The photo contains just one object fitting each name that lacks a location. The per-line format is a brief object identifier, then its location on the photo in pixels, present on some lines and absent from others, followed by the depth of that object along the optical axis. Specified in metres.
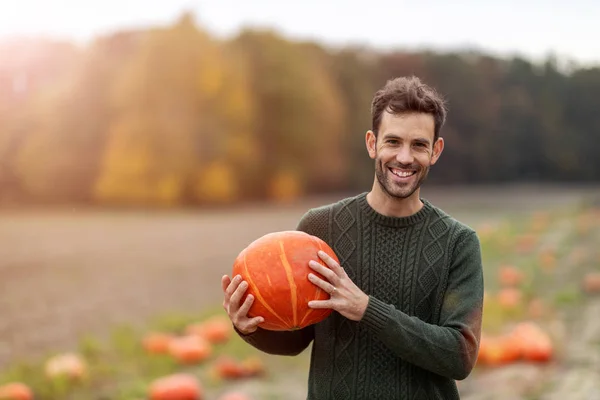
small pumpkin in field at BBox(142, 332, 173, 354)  6.69
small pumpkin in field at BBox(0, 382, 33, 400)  5.21
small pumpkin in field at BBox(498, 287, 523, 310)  8.34
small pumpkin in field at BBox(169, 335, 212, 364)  6.46
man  2.33
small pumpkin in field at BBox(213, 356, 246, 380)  5.88
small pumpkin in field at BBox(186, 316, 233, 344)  7.16
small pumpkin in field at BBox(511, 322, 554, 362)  5.94
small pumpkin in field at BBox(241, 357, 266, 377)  5.99
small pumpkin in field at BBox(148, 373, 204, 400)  5.16
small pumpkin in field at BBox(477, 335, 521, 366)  5.96
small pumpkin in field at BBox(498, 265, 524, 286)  9.71
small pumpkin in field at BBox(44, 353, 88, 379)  5.72
